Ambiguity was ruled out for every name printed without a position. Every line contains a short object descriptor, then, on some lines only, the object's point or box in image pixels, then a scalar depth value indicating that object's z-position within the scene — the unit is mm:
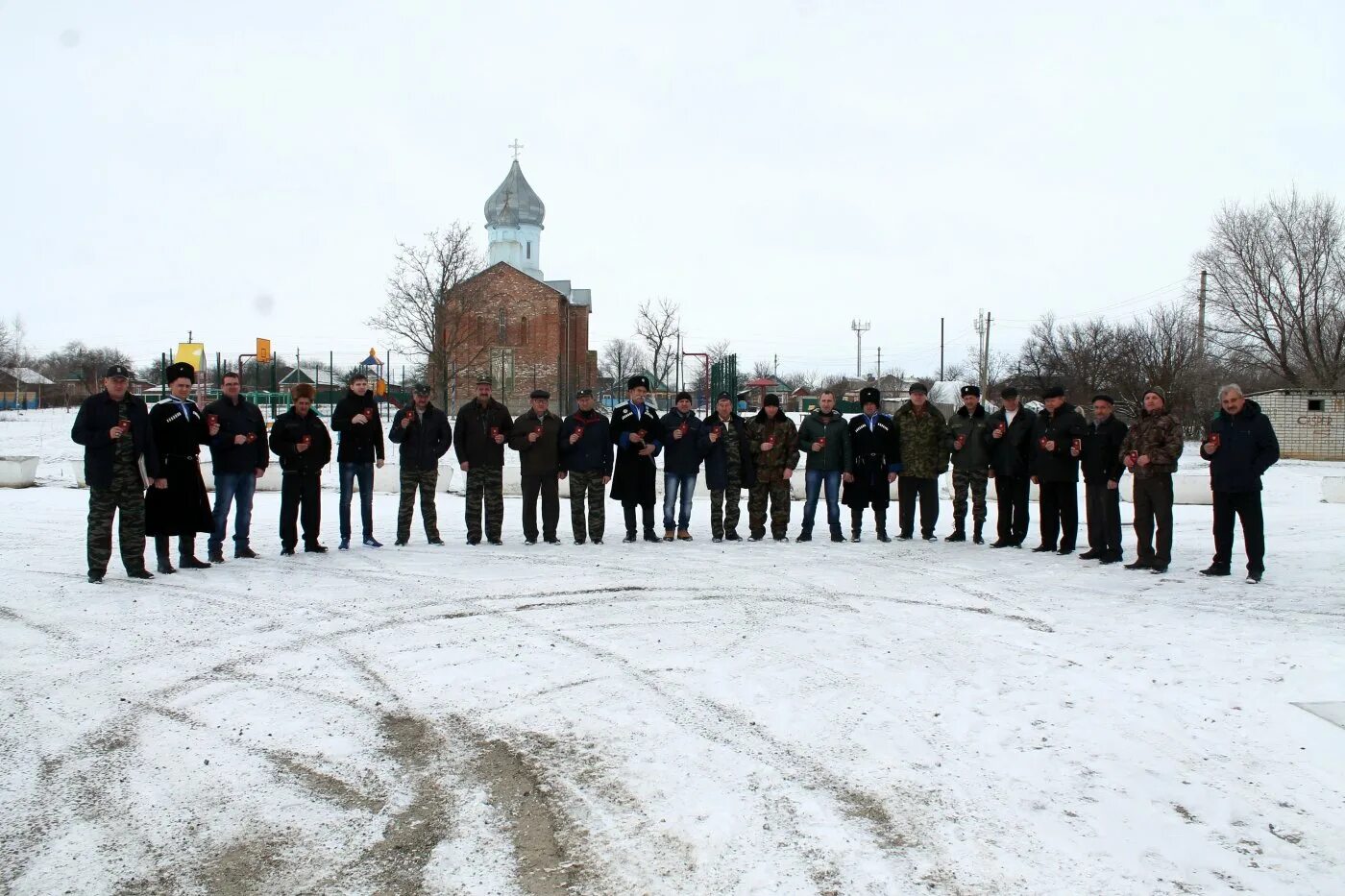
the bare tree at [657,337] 53125
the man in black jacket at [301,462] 9367
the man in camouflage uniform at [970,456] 10562
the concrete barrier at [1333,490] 15367
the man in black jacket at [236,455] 8758
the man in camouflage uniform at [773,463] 10828
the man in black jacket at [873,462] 10727
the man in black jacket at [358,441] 9609
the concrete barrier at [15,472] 16562
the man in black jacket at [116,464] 7512
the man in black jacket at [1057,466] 9688
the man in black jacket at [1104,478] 9258
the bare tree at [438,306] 28453
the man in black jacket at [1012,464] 10211
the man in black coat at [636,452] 10523
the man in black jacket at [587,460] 10328
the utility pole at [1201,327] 35969
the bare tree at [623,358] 67562
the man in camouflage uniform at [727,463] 10797
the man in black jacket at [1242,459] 8039
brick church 45250
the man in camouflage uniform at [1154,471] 8680
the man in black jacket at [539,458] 10266
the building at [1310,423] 28719
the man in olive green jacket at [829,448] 10742
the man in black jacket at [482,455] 10227
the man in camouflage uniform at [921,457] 10672
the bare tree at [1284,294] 36938
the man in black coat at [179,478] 8078
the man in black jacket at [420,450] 10016
